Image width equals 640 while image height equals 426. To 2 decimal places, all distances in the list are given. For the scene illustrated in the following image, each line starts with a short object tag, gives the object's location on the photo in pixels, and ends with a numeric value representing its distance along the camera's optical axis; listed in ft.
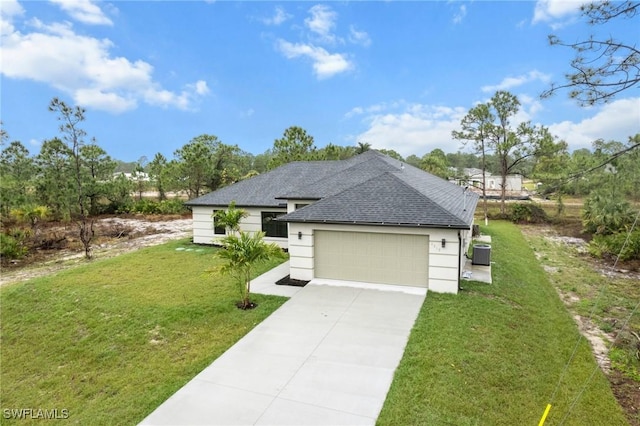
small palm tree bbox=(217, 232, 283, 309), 28.58
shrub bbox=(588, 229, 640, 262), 45.83
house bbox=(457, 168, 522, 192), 192.76
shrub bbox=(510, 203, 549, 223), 85.87
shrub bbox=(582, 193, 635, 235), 57.41
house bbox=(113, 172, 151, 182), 126.31
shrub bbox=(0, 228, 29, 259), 51.67
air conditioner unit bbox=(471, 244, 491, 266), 40.47
